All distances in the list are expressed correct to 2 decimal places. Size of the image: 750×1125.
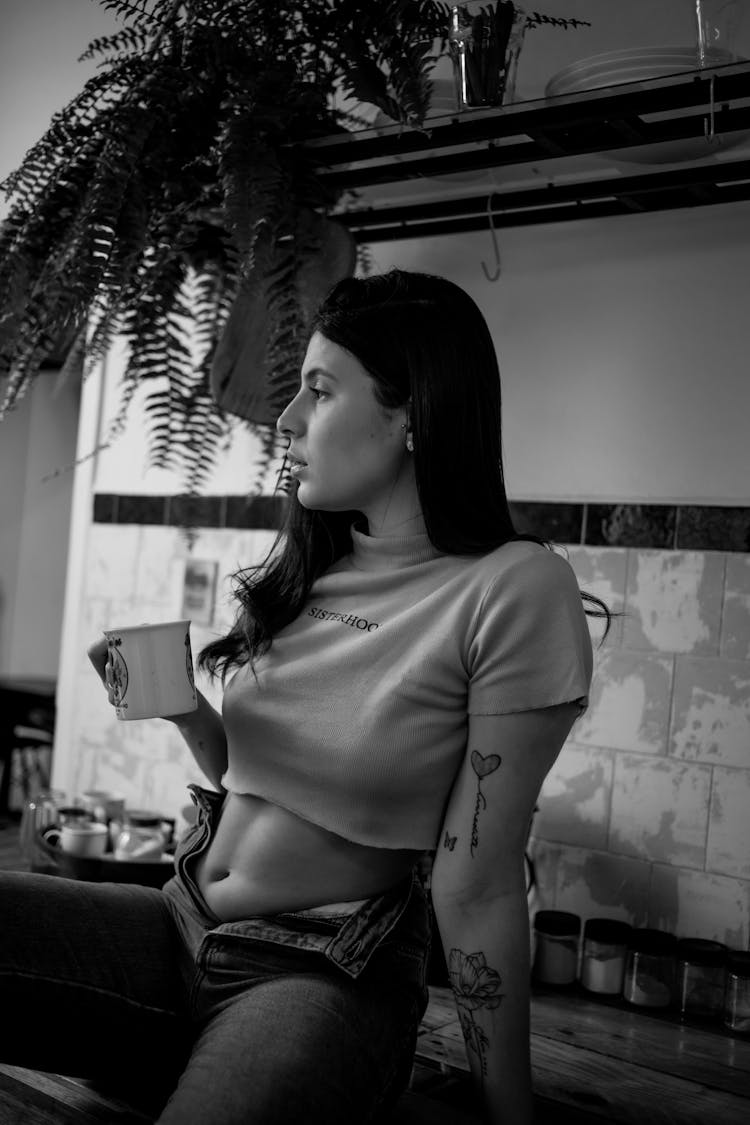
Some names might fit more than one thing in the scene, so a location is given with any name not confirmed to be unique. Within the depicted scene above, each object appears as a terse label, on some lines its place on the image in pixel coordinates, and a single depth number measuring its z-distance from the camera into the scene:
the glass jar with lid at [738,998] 1.74
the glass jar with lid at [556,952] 1.91
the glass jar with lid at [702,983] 1.78
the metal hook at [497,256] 1.91
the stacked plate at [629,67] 1.45
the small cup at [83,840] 2.06
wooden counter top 1.39
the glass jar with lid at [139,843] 2.06
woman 1.03
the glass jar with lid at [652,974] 1.82
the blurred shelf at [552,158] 1.47
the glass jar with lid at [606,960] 1.88
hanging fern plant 1.63
